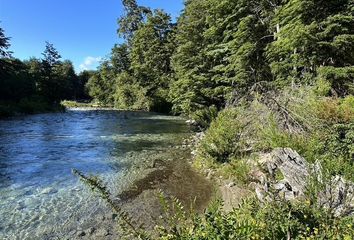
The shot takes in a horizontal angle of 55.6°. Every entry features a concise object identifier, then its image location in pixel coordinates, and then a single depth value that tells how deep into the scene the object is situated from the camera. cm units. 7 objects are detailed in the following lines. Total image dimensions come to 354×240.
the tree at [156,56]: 4303
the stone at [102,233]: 661
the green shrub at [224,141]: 1095
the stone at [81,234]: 667
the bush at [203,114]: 1842
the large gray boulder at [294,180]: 471
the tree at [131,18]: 5562
